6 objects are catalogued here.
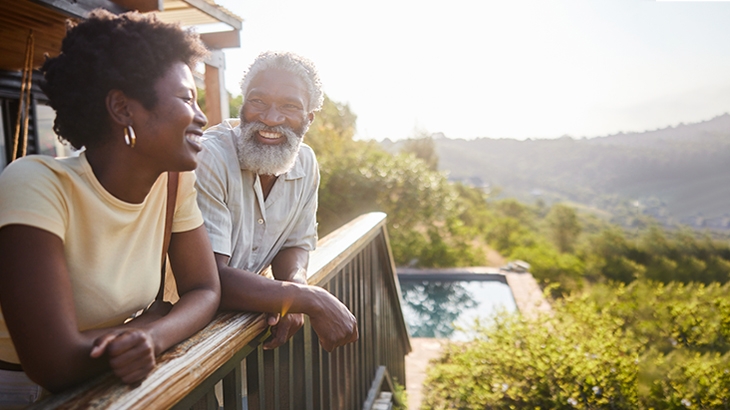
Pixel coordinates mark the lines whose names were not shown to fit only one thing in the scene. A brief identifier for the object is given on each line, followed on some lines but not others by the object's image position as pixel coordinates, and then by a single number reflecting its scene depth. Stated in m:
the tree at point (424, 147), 39.09
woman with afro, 0.81
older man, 1.52
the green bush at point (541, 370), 3.77
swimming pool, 10.22
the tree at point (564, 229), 18.87
